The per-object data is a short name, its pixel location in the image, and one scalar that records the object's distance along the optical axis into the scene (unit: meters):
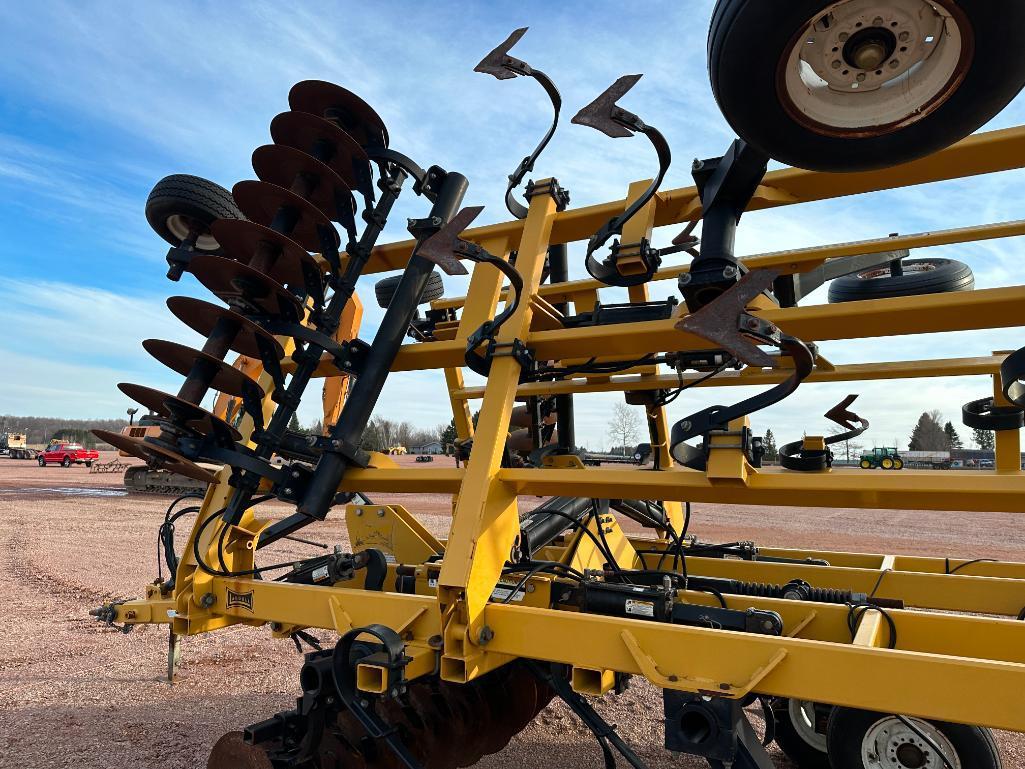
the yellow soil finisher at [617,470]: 1.87
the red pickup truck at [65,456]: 39.28
